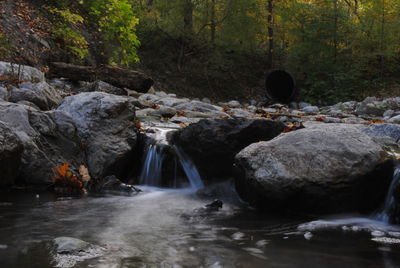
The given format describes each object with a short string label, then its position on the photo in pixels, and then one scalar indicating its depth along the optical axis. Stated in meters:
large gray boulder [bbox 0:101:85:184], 5.04
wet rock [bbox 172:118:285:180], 5.71
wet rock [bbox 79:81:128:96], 9.47
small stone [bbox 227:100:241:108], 14.77
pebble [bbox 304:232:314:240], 3.43
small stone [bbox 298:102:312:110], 16.32
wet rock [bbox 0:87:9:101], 6.40
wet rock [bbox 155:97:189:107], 10.84
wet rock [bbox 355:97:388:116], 11.94
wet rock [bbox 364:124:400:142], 6.38
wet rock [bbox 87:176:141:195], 5.18
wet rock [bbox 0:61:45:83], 7.56
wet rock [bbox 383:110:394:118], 11.32
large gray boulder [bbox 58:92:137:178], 5.61
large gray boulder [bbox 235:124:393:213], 4.14
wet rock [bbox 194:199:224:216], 4.34
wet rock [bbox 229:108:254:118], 10.13
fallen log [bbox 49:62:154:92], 10.32
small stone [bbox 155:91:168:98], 13.22
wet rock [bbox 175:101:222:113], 10.03
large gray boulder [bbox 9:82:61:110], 6.51
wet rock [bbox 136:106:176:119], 8.63
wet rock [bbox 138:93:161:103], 11.18
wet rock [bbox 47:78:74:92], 9.69
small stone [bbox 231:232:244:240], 3.41
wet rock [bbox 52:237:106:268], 2.60
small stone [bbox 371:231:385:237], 3.54
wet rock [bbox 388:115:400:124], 9.34
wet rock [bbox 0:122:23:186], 4.38
